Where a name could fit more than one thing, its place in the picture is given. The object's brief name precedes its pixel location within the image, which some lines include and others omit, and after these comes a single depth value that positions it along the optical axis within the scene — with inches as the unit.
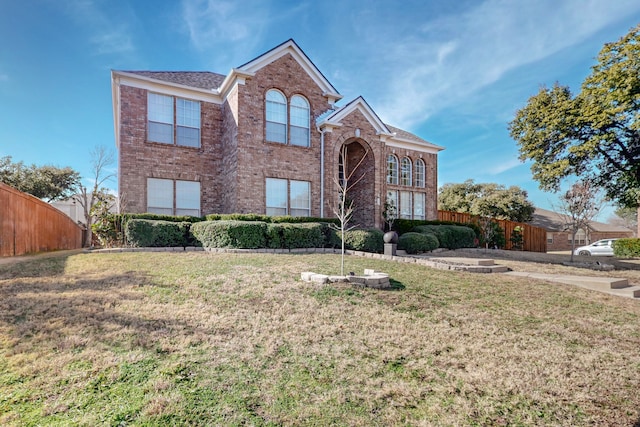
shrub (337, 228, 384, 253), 472.1
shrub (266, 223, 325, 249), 444.5
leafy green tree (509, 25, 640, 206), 547.8
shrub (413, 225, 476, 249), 593.9
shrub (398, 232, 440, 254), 497.7
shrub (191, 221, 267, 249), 421.1
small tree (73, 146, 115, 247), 517.3
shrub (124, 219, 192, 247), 425.4
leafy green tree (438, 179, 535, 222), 1109.1
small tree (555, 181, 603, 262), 529.0
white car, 822.5
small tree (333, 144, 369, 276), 608.2
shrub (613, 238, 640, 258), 699.4
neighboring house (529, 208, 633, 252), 1214.9
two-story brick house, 531.8
